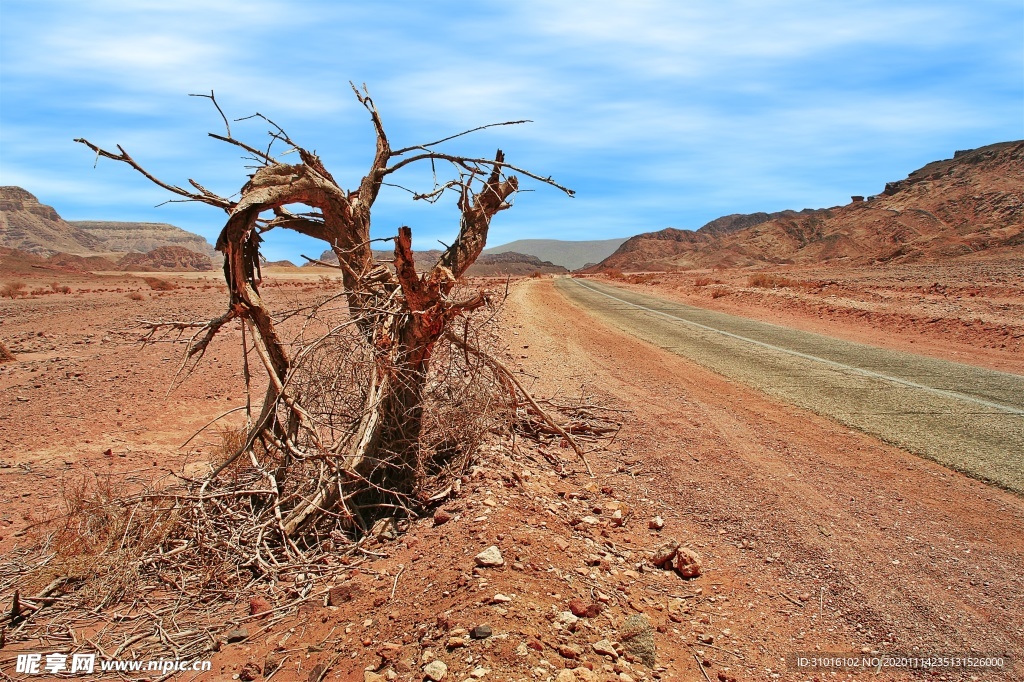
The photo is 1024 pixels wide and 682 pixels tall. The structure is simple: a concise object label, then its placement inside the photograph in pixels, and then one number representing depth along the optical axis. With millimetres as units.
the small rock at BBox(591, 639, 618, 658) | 2986
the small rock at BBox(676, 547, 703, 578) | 3885
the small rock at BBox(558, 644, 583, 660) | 2916
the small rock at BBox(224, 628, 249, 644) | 3670
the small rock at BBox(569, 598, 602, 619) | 3234
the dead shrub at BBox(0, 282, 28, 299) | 30203
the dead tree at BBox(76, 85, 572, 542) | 4699
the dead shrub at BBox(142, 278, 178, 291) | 35791
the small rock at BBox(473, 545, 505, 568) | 3562
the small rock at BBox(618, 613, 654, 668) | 3039
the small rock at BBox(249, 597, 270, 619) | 3935
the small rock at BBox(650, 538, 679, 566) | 4000
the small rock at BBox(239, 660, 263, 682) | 3271
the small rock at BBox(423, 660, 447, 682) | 2797
